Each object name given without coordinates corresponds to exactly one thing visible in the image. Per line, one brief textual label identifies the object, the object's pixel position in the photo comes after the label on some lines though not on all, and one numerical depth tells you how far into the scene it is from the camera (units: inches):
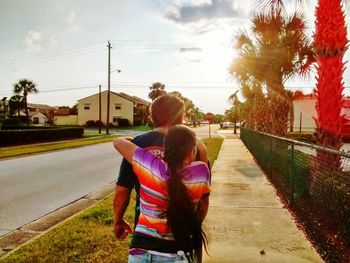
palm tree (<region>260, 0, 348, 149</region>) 273.9
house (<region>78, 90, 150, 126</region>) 3107.8
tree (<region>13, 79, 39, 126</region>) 2812.5
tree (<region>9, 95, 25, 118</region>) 2948.3
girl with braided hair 82.4
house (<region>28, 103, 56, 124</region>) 3577.8
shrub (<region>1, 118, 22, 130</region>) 2376.5
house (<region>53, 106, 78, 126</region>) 3294.8
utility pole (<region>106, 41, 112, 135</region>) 1805.6
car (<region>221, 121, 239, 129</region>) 3560.0
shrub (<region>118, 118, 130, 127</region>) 3026.6
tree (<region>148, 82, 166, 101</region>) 3456.0
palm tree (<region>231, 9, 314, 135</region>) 552.4
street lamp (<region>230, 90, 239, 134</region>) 2371.8
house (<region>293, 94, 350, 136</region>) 2261.9
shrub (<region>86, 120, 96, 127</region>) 3038.9
